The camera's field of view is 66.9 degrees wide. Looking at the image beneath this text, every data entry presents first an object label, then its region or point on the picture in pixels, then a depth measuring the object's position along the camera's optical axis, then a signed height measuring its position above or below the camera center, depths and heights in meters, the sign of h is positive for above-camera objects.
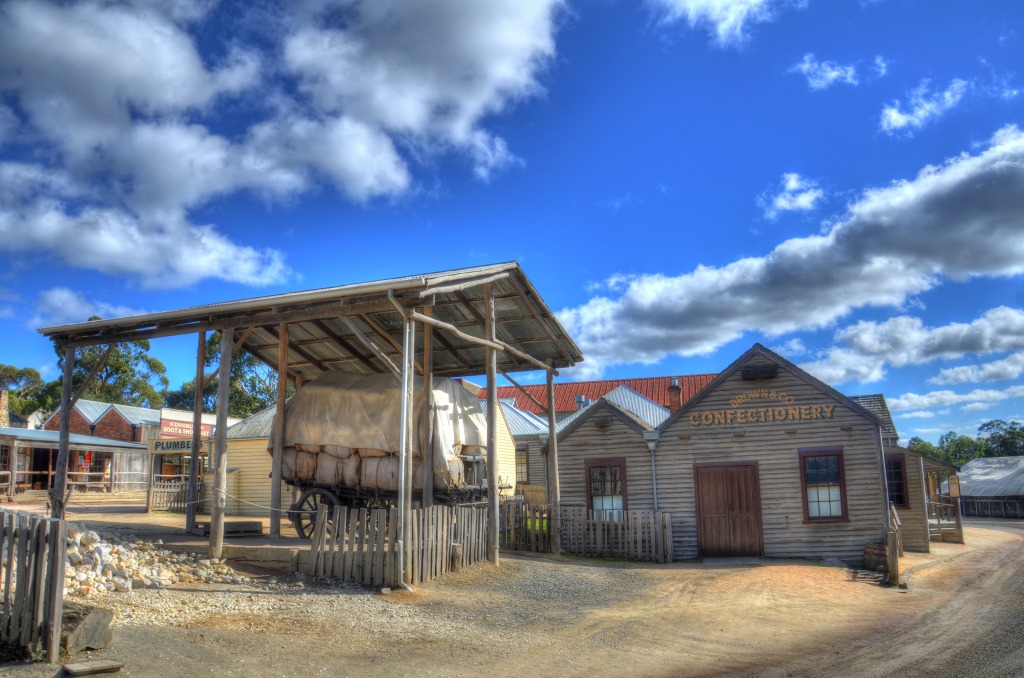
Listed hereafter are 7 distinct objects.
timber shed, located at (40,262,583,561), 12.69 +2.80
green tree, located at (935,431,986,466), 76.50 +0.96
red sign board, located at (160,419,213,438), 34.44 +2.06
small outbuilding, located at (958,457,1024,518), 45.31 -1.73
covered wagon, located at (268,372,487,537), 14.89 +0.52
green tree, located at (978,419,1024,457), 72.00 +1.75
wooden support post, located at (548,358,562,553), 18.42 -0.48
